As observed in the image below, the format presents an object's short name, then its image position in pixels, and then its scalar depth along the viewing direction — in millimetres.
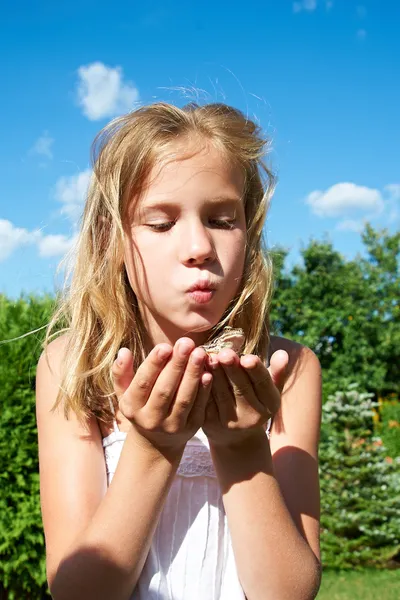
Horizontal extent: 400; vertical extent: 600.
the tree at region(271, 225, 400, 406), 18453
